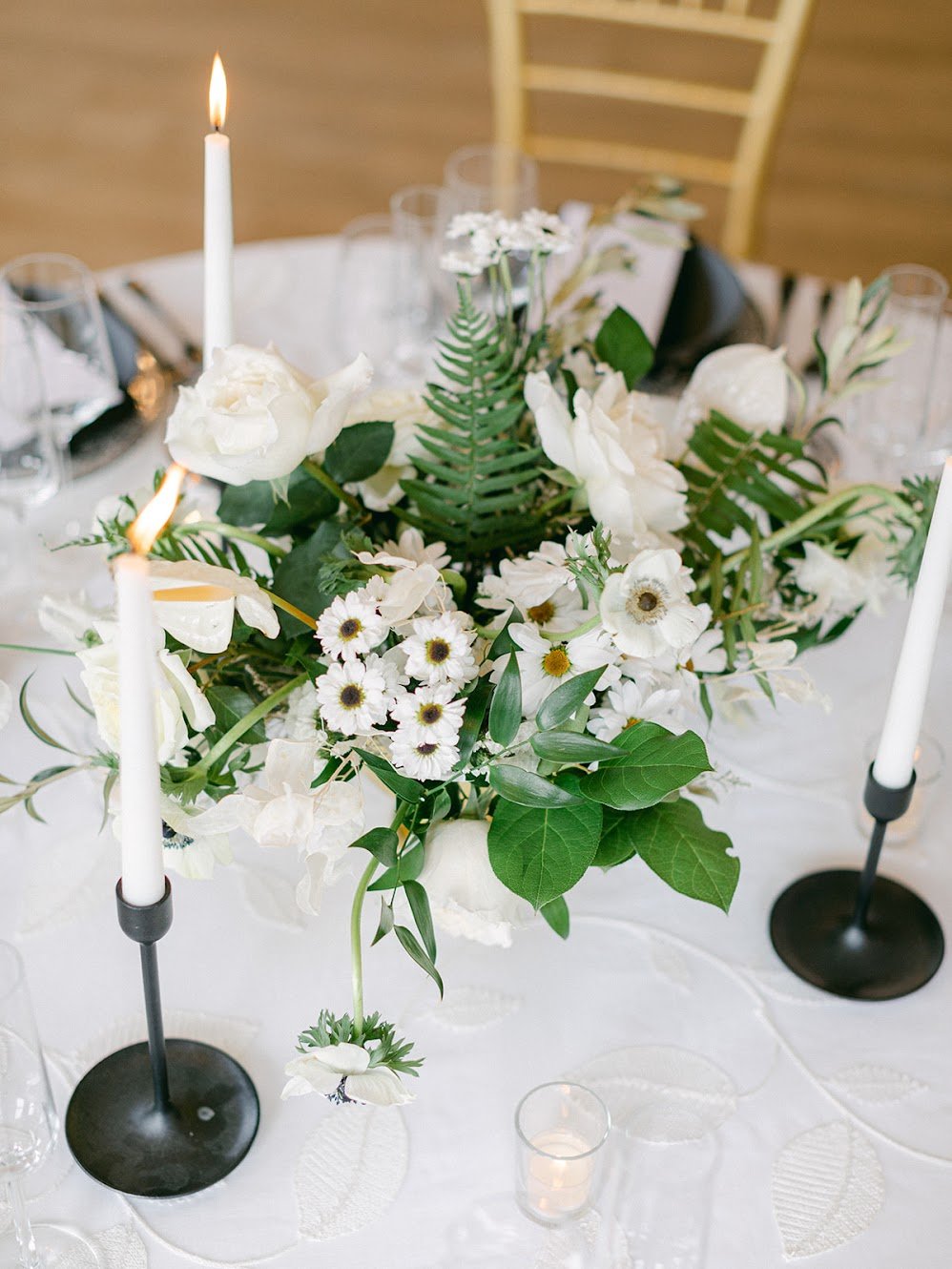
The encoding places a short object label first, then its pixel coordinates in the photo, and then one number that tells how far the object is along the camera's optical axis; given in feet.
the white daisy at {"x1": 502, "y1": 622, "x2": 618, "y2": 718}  2.60
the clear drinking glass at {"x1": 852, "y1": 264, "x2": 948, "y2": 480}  4.44
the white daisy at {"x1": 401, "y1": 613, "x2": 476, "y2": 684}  2.51
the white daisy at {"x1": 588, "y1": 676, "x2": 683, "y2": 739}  2.67
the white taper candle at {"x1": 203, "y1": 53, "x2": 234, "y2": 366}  2.90
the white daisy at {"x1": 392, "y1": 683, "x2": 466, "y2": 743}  2.50
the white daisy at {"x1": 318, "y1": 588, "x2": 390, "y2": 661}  2.52
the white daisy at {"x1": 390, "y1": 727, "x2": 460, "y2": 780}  2.51
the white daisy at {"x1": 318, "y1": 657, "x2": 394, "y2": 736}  2.51
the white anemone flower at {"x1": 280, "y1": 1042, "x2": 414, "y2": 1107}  2.39
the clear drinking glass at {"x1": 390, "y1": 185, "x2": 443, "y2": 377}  4.85
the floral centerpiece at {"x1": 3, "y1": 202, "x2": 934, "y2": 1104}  2.54
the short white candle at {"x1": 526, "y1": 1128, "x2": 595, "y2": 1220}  2.72
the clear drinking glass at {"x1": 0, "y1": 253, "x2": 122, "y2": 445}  4.32
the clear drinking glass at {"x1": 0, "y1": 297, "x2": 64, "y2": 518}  3.90
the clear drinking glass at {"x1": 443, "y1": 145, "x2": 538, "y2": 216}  4.98
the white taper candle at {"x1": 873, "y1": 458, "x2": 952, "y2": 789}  2.68
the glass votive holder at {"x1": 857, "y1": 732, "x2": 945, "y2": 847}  3.66
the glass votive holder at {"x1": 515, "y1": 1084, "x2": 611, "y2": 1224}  2.72
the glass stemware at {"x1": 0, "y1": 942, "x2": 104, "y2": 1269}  2.50
